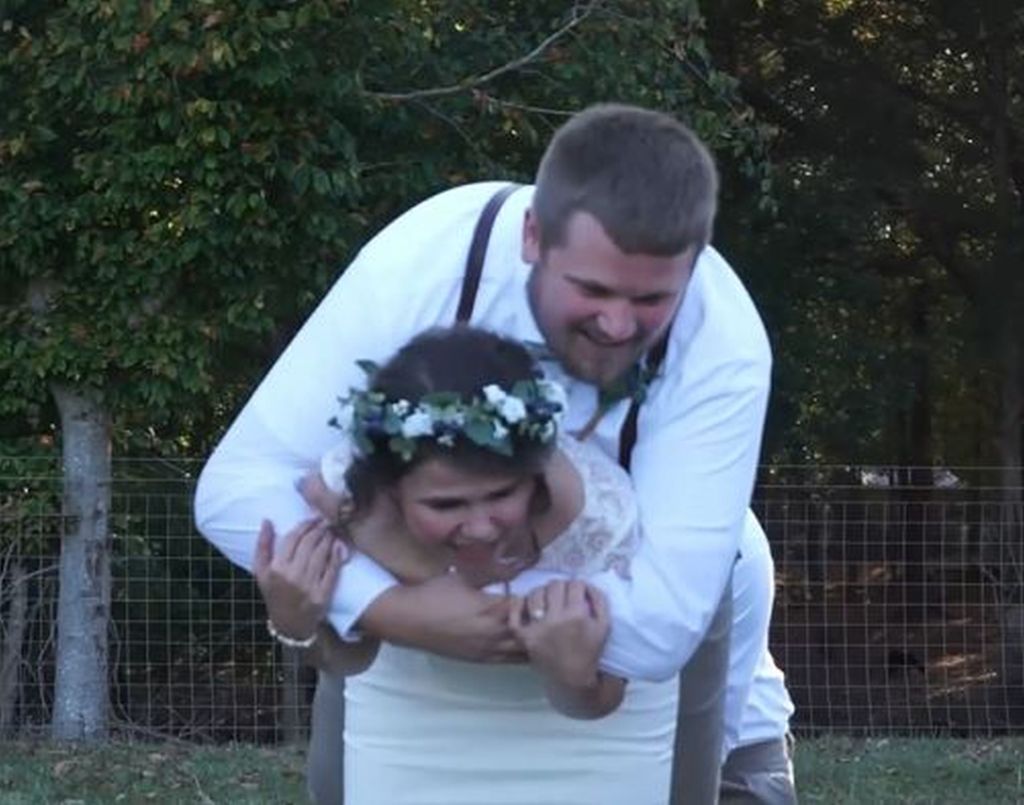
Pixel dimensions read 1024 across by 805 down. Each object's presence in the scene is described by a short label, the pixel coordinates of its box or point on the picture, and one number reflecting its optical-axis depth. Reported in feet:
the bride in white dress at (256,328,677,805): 10.26
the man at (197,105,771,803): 10.29
